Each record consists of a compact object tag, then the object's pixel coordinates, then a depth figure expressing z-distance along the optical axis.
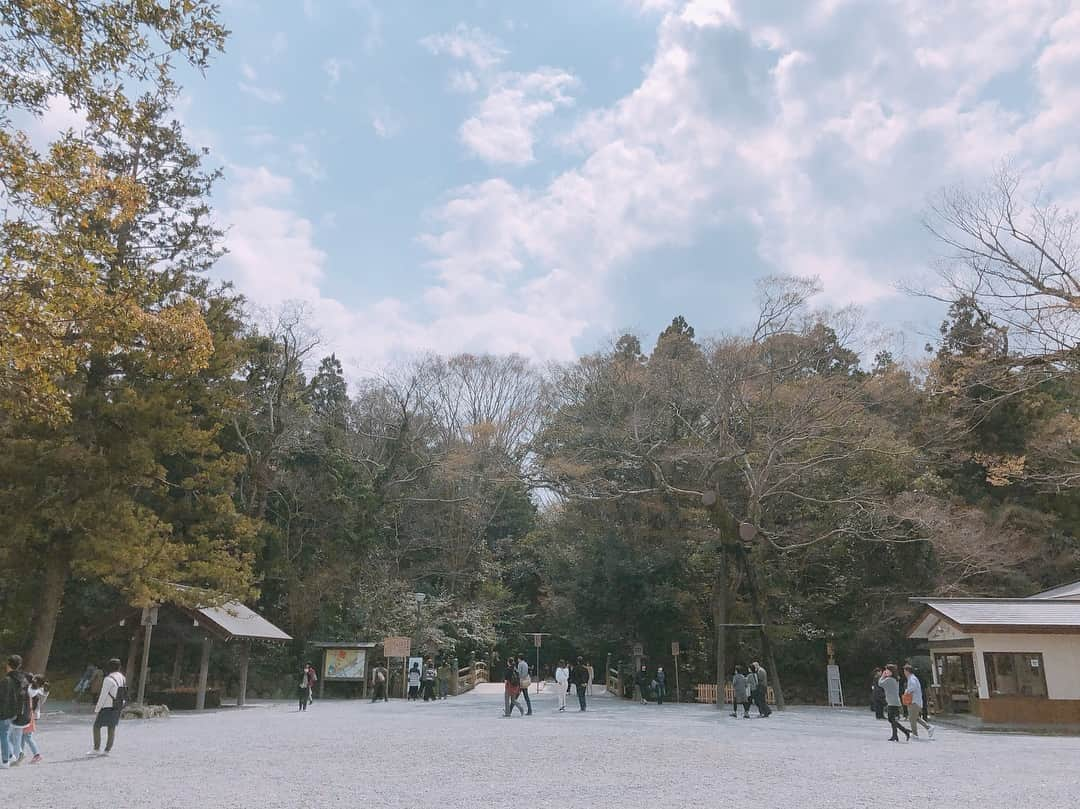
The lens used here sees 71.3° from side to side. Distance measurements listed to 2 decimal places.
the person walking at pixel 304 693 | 19.58
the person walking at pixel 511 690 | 16.70
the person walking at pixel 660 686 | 24.19
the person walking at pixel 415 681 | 24.16
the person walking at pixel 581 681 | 18.66
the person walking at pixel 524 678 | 16.94
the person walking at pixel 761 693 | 18.25
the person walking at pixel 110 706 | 9.62
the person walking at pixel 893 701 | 12.70
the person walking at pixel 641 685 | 25.28
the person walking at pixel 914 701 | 13.12
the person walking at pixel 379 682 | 24.14
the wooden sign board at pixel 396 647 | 23.72
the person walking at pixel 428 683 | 23.16
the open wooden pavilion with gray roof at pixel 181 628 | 17.55
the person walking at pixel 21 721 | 8.74
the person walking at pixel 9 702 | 8.56
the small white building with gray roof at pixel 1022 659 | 16.08
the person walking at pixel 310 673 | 19.93
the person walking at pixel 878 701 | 16.92
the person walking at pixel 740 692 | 18.25
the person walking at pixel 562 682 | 18.96
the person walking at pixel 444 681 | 25.81
